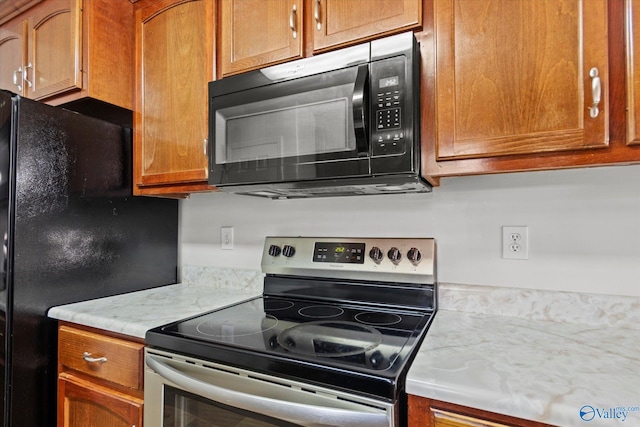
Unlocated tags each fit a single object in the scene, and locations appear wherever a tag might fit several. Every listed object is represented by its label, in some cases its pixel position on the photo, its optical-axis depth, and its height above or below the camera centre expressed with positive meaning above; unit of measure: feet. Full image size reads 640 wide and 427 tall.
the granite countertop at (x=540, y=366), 2.09 -1.13
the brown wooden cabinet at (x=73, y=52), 4.72 +2.36
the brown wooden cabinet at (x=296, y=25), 3.50 +2.07
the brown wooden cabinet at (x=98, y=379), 3.63 -1.82
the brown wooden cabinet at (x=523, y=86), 2.74 +1.10
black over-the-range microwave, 3.35 +0.97
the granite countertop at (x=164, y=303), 3.82 -1.14
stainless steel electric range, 2.54 -1.15
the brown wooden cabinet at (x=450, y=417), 2.21 -1.34
